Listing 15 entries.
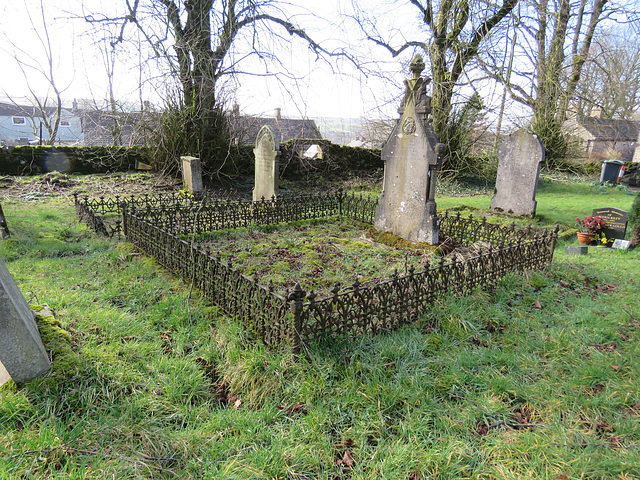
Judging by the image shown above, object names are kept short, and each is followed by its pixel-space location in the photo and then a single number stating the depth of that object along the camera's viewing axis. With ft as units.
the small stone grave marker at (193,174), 41.70
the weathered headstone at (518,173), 33.04
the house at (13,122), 134.51
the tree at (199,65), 27.22
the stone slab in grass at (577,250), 23.86
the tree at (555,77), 45.29
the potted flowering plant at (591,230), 26.17
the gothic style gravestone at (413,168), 23.16
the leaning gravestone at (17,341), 7.90
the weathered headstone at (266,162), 34.60
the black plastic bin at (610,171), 60.54
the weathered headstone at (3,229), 22.10
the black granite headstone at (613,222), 25.36
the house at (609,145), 117.54
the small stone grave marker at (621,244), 24.77
